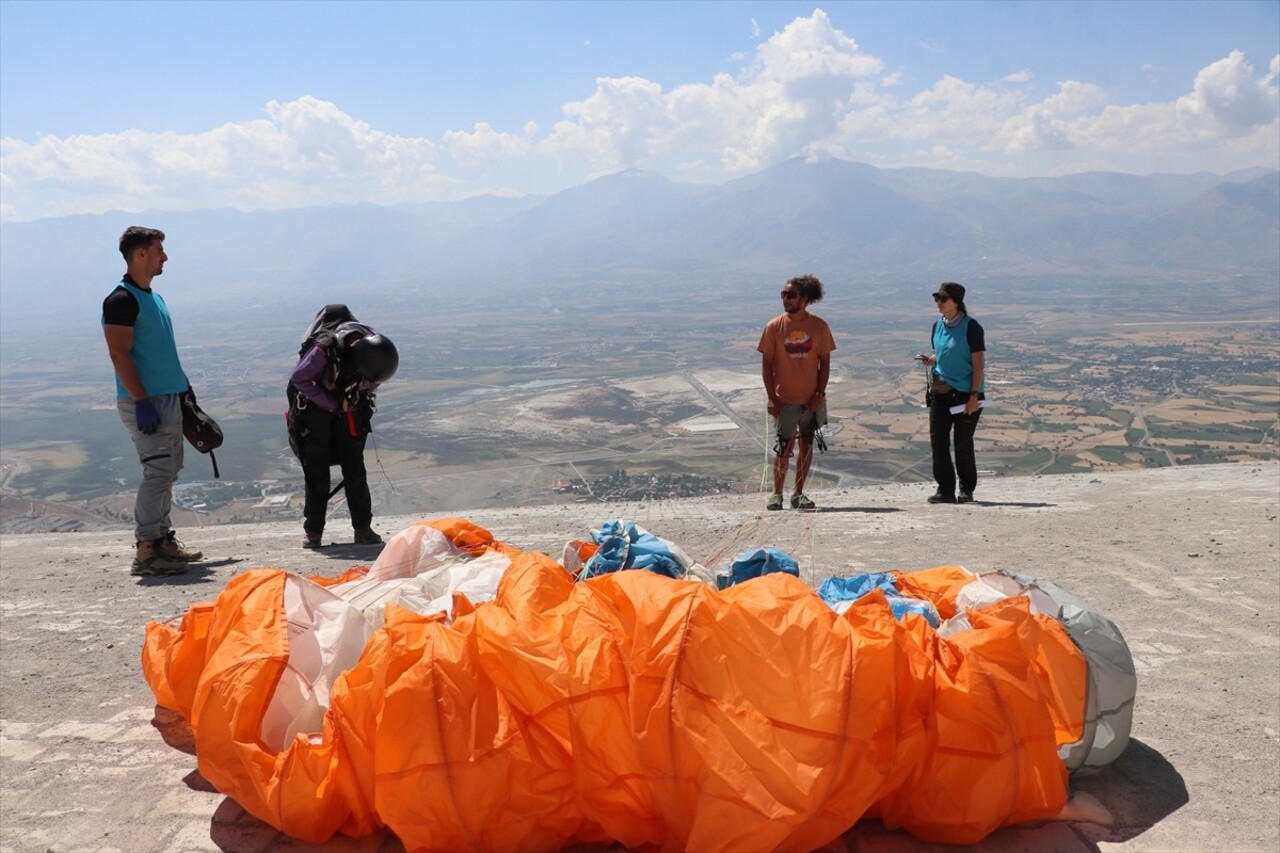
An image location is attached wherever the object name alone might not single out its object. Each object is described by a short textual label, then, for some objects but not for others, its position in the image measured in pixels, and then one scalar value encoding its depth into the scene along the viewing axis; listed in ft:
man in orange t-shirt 24.48
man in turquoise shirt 17.34
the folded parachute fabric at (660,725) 7.77
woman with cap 24.79
